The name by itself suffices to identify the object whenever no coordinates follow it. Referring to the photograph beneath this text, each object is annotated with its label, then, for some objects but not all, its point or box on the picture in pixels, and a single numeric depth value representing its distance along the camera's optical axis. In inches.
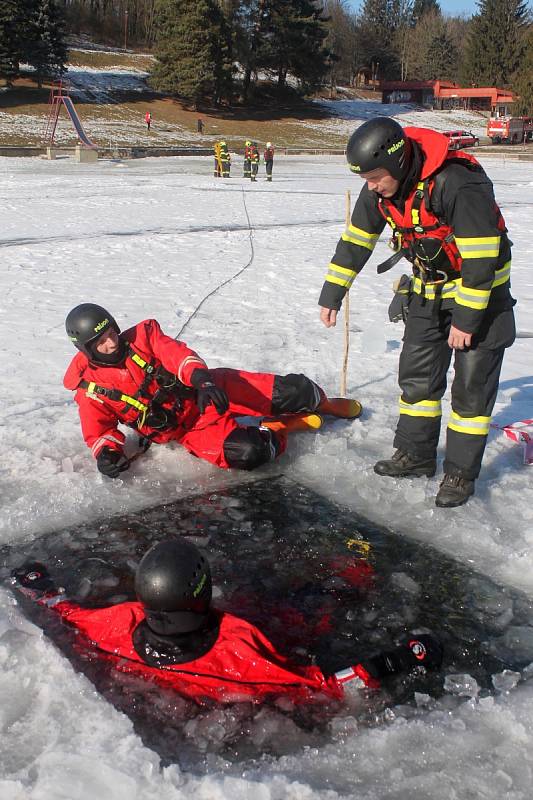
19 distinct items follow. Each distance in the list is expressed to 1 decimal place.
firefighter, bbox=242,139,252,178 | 1002.7
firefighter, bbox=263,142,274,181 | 1023.6
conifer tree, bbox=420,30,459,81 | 3070.9
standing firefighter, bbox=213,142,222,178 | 983.5
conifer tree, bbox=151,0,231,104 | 2064.5
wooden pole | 217.7
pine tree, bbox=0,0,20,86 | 1824.6
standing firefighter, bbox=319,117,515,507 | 133.5
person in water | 102.3
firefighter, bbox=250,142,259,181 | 995.9
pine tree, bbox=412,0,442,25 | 3562.3
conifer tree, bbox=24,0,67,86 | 1883.6
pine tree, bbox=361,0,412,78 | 3129.9
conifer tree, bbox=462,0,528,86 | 2691.9
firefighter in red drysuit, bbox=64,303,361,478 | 165.5
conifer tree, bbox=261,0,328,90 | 2266.2
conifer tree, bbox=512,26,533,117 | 2157.5
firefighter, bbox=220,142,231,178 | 980.6
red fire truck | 1844.2
